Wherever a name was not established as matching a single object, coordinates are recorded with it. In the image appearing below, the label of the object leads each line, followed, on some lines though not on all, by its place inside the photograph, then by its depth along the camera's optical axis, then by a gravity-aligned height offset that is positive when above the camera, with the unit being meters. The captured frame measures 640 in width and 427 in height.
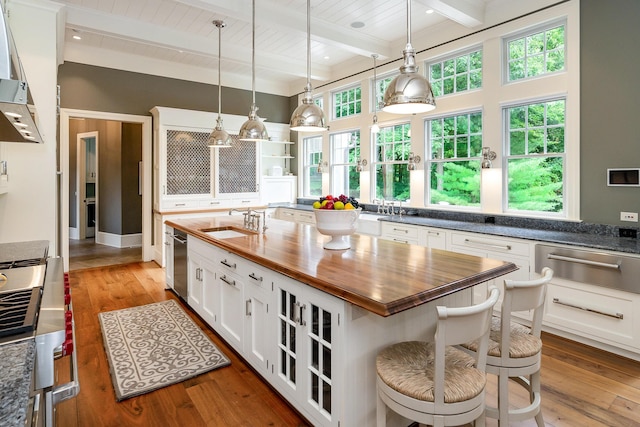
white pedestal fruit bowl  2.38 -0.07
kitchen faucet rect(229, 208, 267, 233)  3.55 -0.10
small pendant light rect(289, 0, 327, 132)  2.90 +0.77
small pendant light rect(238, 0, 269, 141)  3.55 +0.80
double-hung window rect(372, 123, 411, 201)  5.32 +0.73
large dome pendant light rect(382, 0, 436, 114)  2.01 +0.68
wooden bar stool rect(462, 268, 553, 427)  1.67 -0.67
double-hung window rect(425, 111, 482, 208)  4.47 +0.66
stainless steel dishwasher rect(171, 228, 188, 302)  3.85 -0.58
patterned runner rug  2.48 -1.11
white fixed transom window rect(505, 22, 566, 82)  3.68 +1.68
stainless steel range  1.04 -0.37
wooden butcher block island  1.66 -0.52
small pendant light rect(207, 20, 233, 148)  4.10 +0.82
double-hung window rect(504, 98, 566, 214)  3.73 +0.58
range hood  1.06 +0.38
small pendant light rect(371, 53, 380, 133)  5.25 +1.78
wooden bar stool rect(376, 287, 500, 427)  1.39 -0.69
